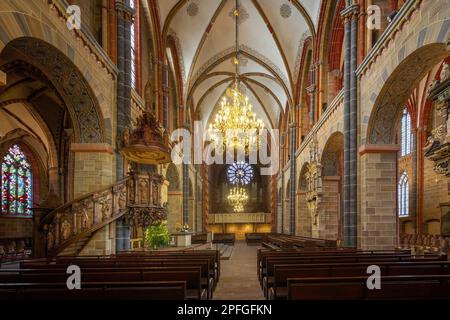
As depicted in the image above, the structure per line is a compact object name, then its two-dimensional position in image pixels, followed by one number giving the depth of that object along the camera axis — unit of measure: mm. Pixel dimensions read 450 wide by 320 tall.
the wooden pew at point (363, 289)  4215
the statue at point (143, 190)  10938
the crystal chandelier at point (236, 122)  15219
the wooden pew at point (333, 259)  7016
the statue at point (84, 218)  9528
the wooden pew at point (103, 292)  4062
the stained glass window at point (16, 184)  20859
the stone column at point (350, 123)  11141
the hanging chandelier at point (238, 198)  28583
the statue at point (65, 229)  9094
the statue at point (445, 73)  6168
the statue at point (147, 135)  10891
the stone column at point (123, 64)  11684
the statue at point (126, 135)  11405
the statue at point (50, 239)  8797
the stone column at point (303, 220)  22219
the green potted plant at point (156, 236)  13445
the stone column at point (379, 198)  10352
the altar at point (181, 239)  15805
